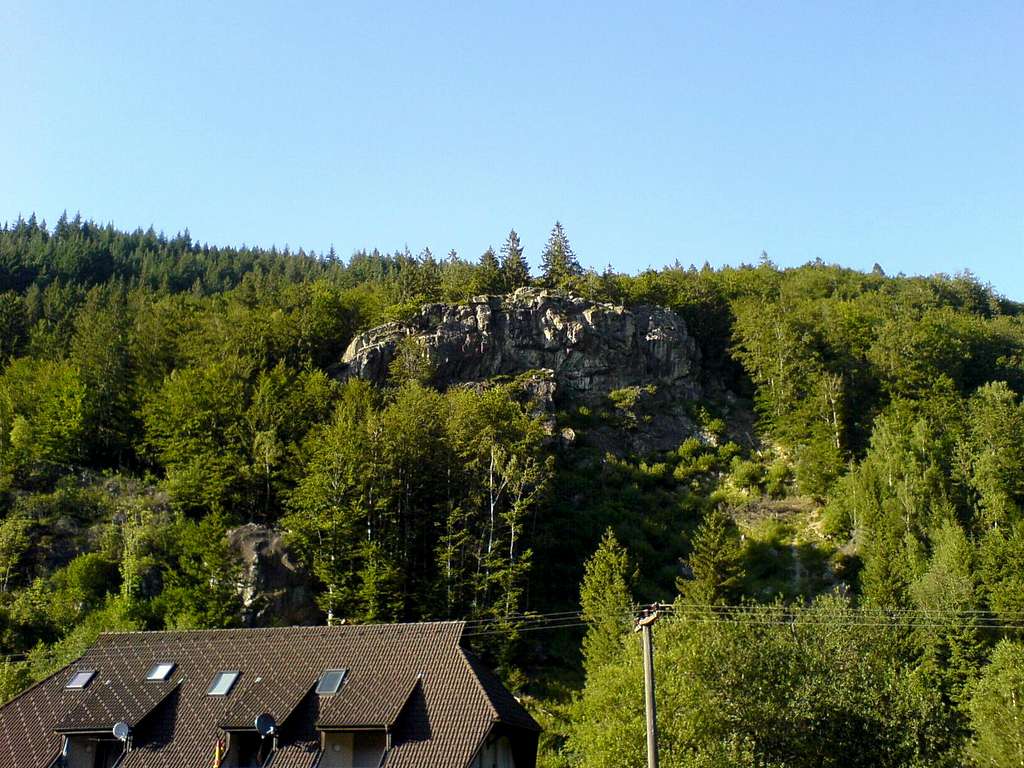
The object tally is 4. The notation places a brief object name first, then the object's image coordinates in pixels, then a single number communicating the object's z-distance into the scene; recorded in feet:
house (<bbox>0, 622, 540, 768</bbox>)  107.45
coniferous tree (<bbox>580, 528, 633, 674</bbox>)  153.89
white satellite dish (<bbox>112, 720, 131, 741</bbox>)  111.34
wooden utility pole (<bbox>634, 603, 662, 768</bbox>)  78.89
